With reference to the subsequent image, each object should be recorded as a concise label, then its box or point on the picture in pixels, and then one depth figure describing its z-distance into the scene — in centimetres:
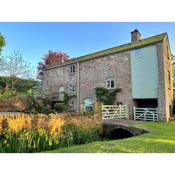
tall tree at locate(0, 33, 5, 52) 1073
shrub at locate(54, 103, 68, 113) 1247
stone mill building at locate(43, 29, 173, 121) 1057
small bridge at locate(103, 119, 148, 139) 785
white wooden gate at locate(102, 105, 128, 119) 1129
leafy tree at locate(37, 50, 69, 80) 2163
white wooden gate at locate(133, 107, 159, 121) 1049
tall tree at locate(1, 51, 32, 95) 1363
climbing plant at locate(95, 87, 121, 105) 1248
